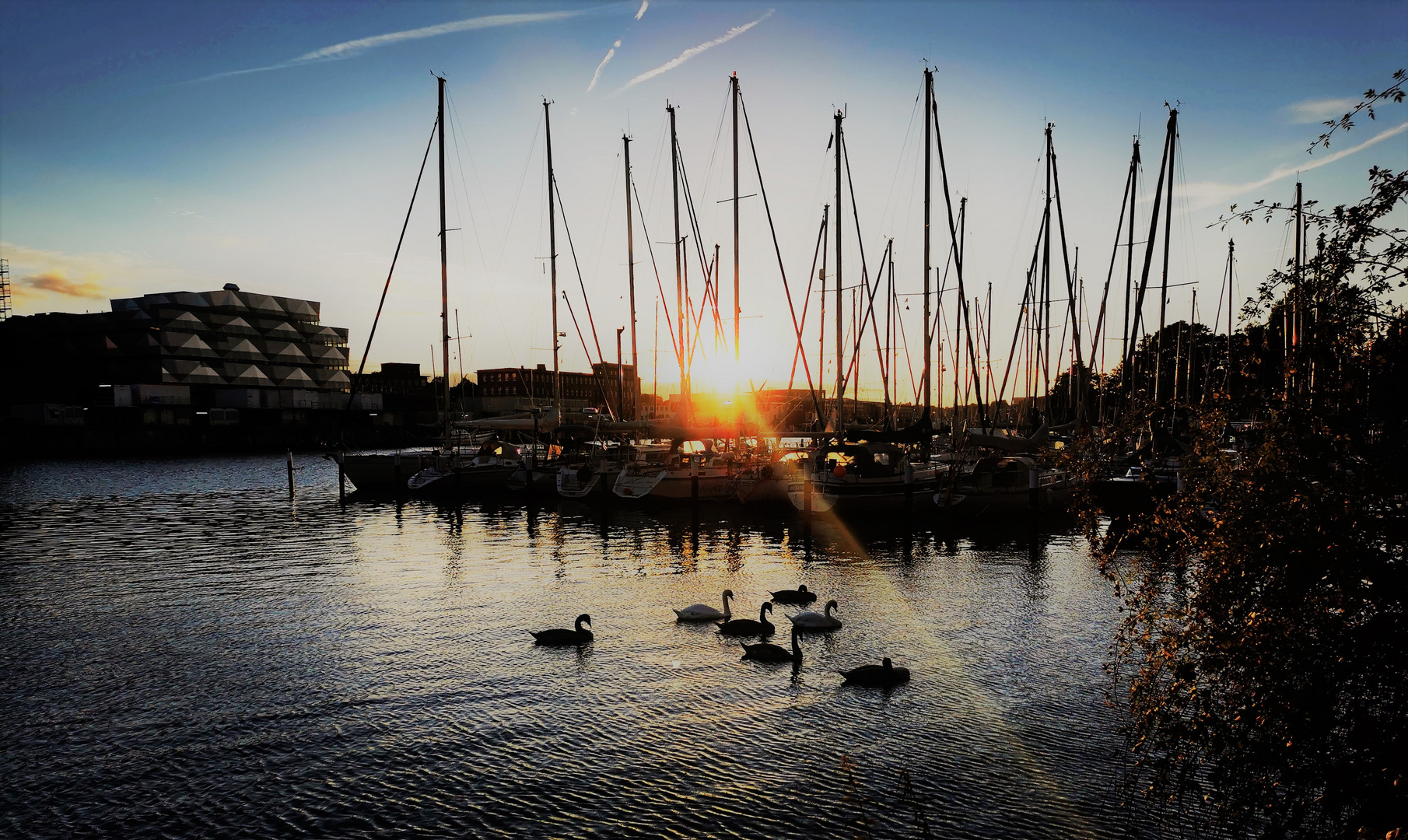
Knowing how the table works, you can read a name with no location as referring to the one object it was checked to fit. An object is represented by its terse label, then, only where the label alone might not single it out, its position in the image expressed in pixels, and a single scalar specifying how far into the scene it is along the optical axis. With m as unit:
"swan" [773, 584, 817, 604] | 22.30
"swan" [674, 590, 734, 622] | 20.08
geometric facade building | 148.62
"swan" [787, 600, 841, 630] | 19.17
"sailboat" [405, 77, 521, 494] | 51.38
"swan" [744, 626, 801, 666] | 16.89
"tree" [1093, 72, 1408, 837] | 6.97
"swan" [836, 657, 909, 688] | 15.14
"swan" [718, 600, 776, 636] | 18.67
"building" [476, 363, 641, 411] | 52.72
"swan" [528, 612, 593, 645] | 18.19
